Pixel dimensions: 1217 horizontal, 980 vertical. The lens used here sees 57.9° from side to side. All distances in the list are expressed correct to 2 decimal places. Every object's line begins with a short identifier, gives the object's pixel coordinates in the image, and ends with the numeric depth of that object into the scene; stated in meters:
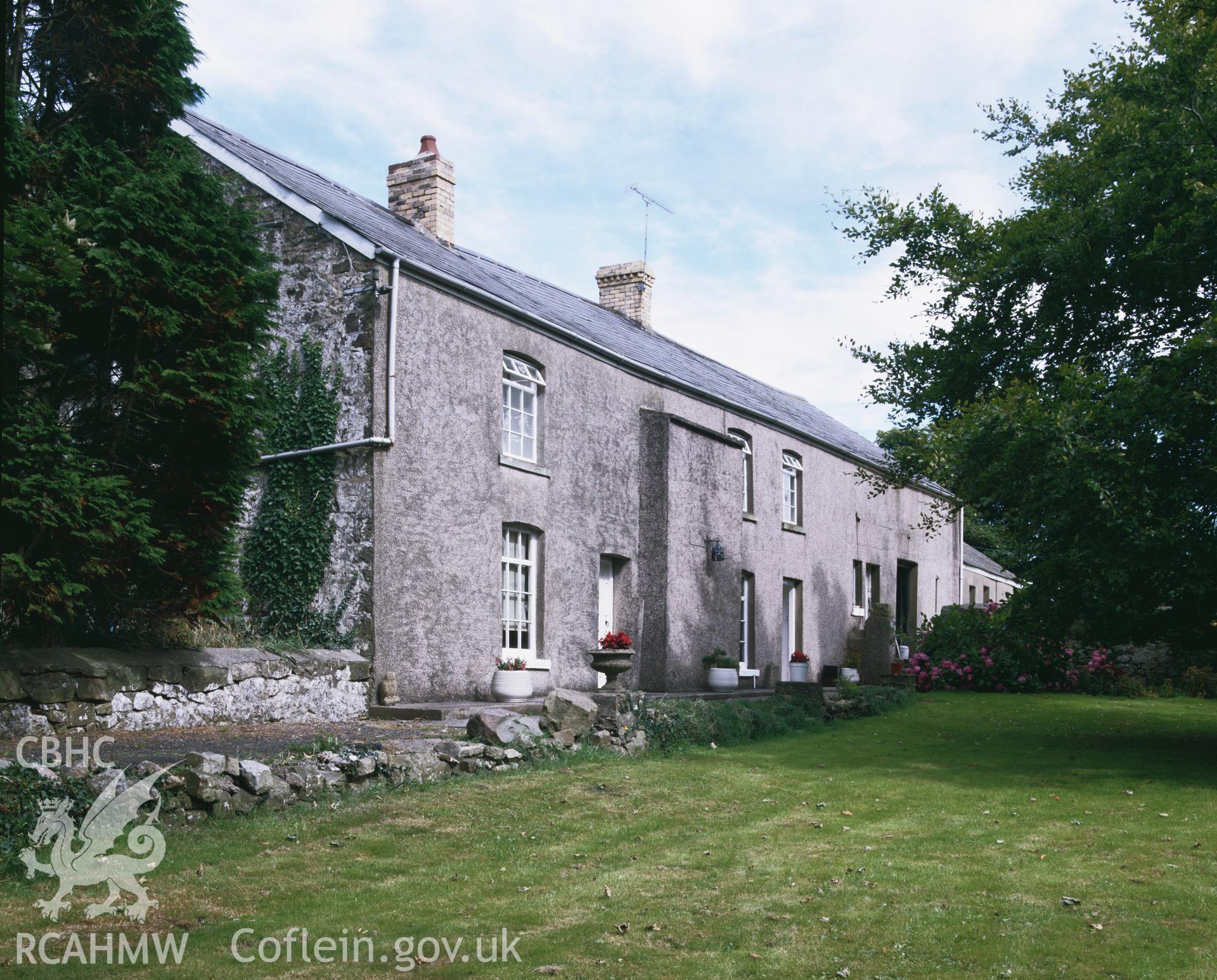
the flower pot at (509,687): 14.85
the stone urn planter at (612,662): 14.74
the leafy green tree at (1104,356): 11.61
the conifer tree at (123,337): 9.50
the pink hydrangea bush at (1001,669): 24.61
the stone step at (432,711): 12.72
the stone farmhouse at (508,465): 14.17
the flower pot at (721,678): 19.02
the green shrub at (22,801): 6.41
